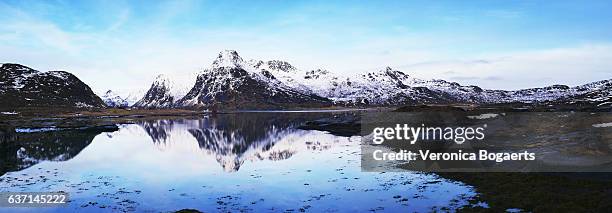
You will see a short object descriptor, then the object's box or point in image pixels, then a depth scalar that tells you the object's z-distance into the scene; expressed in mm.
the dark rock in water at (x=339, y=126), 84081
